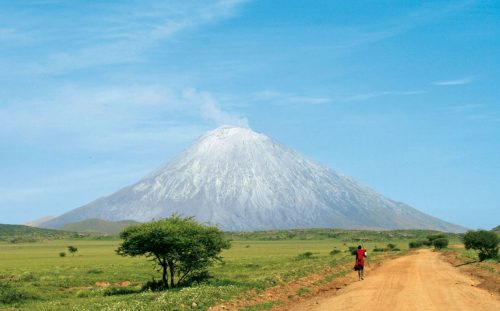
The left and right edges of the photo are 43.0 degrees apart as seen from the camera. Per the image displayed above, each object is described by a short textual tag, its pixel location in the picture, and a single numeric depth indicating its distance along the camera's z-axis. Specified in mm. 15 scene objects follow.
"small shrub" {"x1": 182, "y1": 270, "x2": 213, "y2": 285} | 39875
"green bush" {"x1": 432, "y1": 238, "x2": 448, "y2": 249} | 89950
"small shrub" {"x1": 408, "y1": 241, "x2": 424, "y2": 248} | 107638
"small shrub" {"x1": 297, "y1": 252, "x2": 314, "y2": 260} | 81656
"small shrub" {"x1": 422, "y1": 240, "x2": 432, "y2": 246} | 111575
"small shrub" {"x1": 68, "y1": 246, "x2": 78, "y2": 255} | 111438
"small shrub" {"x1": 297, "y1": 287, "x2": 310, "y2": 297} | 31228
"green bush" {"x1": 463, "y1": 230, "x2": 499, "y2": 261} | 58772
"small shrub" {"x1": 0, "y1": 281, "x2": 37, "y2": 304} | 35812
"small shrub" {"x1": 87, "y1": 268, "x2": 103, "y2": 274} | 57138
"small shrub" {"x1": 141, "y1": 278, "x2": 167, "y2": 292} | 38662
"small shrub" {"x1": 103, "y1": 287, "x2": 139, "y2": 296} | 38231
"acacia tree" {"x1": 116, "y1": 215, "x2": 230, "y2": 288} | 38062
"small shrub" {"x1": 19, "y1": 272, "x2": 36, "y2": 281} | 49000
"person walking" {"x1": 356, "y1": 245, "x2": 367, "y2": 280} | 36438
